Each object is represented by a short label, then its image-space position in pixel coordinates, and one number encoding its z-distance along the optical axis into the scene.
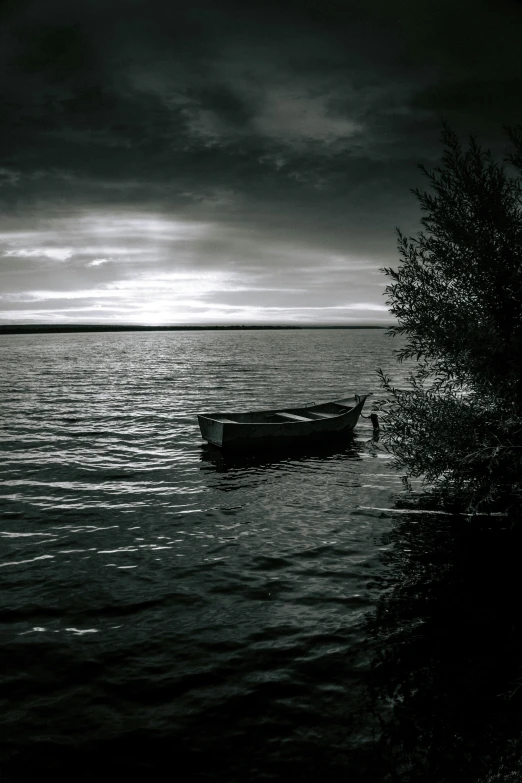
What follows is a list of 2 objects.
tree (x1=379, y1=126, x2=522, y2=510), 12.01
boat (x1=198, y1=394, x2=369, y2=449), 22.02
